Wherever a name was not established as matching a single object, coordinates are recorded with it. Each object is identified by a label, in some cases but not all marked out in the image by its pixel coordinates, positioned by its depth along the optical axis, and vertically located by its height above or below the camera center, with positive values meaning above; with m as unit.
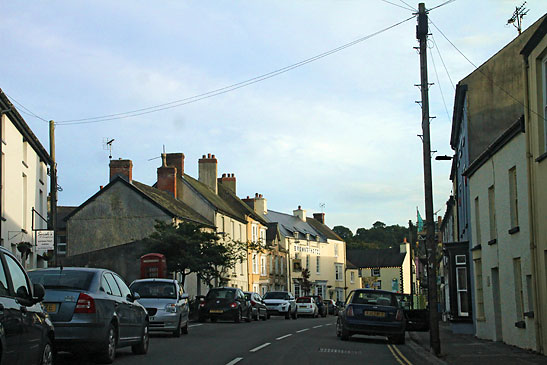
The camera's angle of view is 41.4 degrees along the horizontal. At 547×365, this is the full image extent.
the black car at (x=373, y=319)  21.27 -1.42
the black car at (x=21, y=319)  7.94 -0.49
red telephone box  37.50 +0.50
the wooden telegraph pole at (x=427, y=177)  18.33 +2.37
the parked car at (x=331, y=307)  61.05 -3.02
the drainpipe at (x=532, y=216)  16.84 +1.19
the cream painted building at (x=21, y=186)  27.39 +3.89
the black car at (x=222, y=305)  32.03 -1.39
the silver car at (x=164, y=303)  19.77 -0.80
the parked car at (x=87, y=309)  11.61 -0.55
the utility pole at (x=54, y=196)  27.78 +3.10
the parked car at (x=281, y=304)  44.41 -1.93
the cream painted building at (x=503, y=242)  18.41 +0.76
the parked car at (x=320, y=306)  53.88 -2.55
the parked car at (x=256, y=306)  36.00 -1.70
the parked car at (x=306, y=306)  49.91 -2.36
